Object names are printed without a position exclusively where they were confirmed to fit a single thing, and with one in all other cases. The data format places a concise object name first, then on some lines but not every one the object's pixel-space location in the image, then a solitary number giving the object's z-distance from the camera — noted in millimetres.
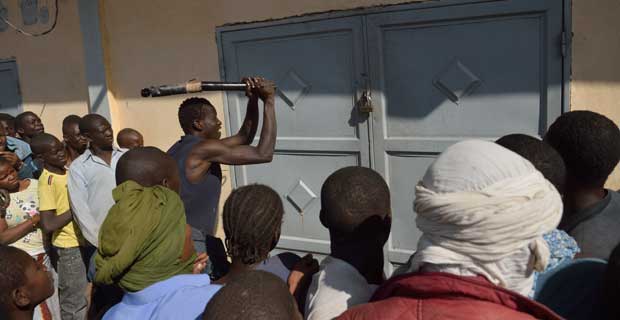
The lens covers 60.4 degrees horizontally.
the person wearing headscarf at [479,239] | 1151
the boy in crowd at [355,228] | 1604
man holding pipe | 2735
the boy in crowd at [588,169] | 1674
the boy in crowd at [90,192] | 3129
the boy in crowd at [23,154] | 4371
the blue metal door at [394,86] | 3020
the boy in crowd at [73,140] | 3780
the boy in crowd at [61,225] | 3314
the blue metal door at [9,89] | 5555
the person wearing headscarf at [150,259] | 1684
